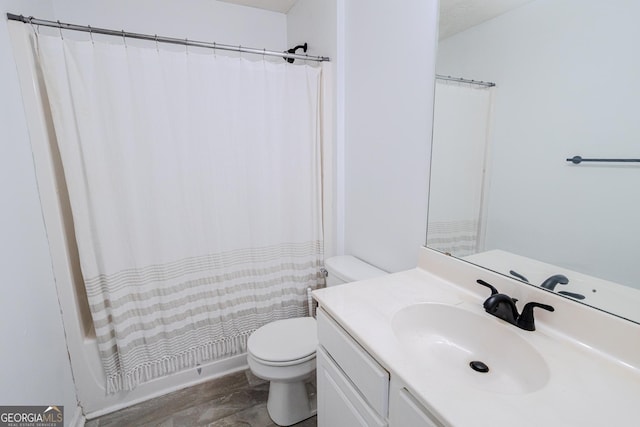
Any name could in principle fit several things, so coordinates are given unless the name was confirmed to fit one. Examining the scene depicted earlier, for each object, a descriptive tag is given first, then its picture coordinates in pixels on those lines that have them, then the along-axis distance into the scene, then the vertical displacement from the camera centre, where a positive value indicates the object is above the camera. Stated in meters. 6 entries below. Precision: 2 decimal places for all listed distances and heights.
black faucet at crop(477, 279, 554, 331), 0.87 -0.47
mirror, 0.75 +0.05
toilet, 1.46 -0.97
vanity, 0.62 -0.52
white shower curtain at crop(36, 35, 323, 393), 1.45 -0.17
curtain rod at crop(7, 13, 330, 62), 1.27 +0.63
